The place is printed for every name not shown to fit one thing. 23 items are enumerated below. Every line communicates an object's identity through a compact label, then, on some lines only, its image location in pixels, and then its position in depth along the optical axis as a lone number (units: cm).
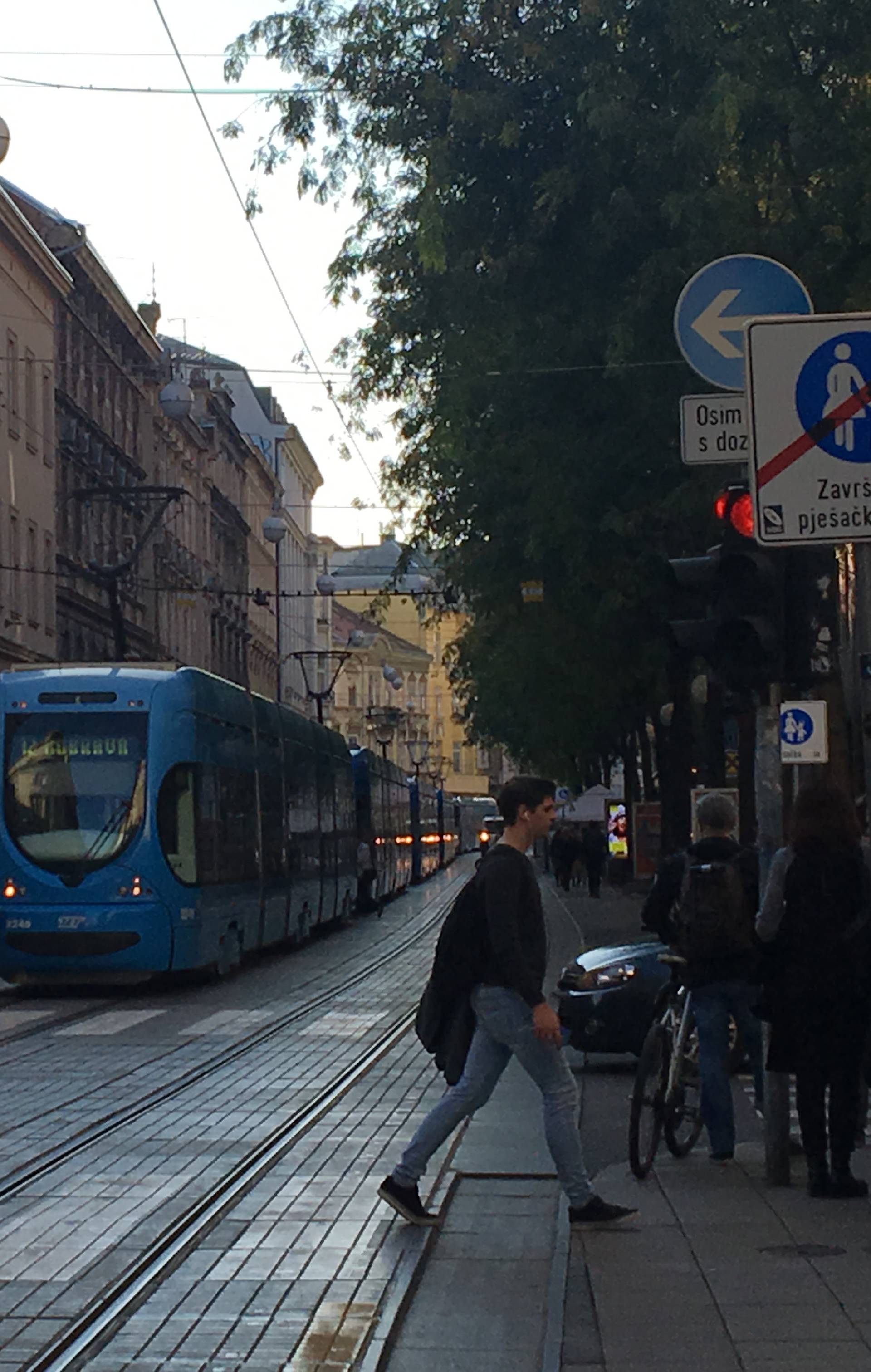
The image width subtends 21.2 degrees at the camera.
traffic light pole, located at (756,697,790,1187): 1034
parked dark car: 1516
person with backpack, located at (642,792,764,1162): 1062
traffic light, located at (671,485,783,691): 1001
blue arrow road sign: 1026
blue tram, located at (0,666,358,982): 2206
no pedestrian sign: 820
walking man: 870
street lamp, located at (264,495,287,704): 6109
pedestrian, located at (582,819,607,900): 5538
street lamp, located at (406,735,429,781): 14500
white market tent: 5969
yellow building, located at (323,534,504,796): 15550
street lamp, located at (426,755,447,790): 16915
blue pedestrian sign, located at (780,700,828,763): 1741
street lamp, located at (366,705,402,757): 8900
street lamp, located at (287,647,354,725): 5488
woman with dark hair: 944
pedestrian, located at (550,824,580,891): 6731
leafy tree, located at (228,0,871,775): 2050
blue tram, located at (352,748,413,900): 4566
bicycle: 1015
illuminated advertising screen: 6022
